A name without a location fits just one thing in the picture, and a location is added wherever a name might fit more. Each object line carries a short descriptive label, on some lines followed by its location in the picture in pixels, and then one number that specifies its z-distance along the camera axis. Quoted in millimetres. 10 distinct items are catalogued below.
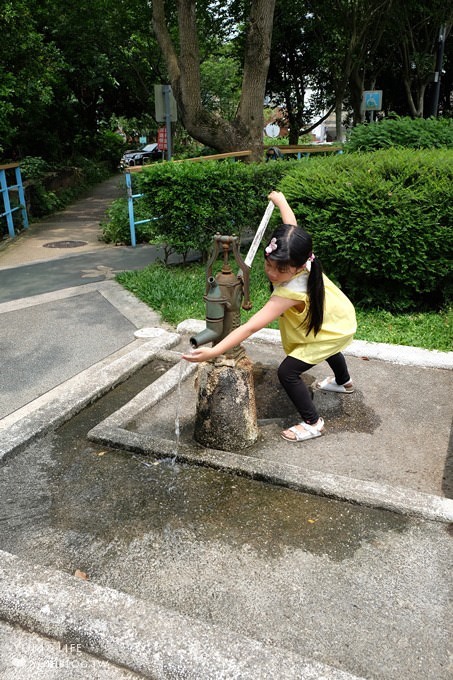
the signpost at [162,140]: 14545
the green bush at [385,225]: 5199
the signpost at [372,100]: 13914
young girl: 2891
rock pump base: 3133
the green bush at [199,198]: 6887
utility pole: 14125
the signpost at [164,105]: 11091
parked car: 28692
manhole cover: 10055
